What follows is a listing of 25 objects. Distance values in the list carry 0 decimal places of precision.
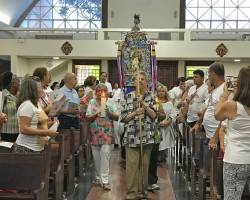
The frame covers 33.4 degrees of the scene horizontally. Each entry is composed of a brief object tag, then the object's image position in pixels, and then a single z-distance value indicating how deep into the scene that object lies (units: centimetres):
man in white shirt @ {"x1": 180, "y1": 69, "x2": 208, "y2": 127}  644
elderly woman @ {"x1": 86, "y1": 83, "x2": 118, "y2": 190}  579
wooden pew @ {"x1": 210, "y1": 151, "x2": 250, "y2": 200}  338
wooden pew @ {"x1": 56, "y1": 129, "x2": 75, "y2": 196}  523
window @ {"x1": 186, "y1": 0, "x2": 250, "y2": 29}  1772
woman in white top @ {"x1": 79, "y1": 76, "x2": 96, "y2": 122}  679
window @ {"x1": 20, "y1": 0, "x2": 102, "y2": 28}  1823
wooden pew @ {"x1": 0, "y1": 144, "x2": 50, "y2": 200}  364
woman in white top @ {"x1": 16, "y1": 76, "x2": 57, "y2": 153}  404
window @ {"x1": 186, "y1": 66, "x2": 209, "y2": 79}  1638
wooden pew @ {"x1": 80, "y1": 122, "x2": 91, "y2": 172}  658
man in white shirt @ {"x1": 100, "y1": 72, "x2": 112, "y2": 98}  928
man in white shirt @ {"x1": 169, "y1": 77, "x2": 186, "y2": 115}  972
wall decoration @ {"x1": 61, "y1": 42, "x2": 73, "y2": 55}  1516
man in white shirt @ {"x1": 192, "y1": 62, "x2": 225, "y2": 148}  462
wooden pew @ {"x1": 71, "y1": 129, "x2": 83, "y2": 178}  610
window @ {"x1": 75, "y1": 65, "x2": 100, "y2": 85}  1649
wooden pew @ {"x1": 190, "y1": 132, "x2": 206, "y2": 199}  515
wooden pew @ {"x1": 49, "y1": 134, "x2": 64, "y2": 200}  434
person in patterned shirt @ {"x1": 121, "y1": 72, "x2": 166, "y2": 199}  499
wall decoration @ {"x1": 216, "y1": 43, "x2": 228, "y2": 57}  1490
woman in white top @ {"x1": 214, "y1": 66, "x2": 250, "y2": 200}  292
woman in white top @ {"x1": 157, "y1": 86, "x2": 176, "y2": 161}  689
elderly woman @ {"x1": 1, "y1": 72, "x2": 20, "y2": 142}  490
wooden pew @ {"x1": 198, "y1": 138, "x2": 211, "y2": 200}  439
